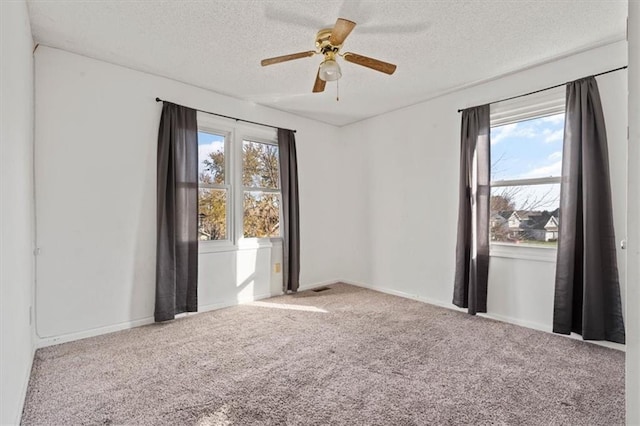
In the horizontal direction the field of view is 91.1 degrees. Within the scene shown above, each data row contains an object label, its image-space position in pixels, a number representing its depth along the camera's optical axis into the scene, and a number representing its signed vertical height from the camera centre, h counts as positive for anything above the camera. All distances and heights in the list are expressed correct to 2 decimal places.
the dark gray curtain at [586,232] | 2.57 -0.20
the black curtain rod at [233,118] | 3.27 +1.09
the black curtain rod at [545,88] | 2.60 +1.14
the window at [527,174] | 3.02 +0.35
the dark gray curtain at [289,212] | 4.25 -0.06
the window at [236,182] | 3.69 +0.32
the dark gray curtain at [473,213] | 3.29 -0.05
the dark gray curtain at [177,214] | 3.15 -0.07
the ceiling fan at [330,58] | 2.30 +1.12
